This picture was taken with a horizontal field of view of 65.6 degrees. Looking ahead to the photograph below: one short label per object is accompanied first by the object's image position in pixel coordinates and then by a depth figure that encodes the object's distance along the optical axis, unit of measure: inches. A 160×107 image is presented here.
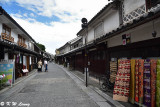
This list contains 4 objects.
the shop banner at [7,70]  360.1
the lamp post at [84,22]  404.0
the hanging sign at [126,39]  271.2
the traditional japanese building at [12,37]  393.3
